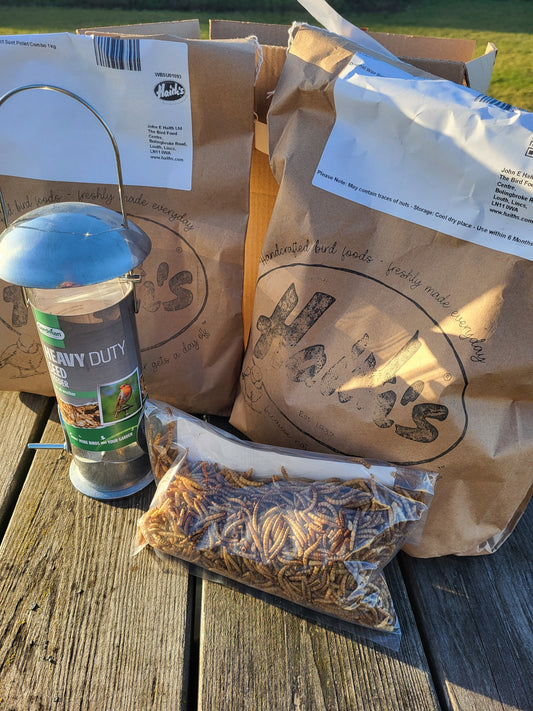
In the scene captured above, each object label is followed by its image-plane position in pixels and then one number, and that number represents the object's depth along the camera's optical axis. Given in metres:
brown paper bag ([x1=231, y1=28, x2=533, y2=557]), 0.65
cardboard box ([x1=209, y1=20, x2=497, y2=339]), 0.79
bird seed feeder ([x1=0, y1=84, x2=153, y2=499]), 0.60
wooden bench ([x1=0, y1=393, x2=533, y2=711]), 0.60
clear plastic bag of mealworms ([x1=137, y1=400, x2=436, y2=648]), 0.65
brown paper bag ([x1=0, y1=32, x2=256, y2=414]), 0.74
